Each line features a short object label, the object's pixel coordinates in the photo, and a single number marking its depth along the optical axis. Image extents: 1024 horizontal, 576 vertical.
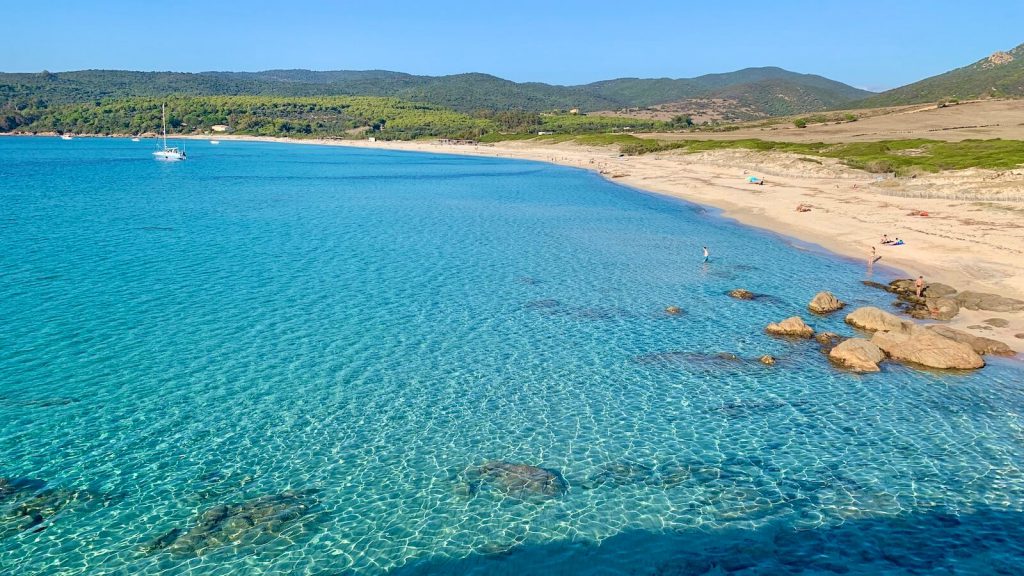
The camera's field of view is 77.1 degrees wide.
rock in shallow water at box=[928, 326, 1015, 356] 24.98
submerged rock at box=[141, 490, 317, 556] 13.48
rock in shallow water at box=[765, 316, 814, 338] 27.19
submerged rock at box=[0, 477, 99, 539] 13.92
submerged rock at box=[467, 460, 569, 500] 15.79
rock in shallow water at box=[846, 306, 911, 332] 27.06
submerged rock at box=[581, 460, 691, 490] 16.34
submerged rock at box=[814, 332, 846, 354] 25.94
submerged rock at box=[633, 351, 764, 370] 24.19
